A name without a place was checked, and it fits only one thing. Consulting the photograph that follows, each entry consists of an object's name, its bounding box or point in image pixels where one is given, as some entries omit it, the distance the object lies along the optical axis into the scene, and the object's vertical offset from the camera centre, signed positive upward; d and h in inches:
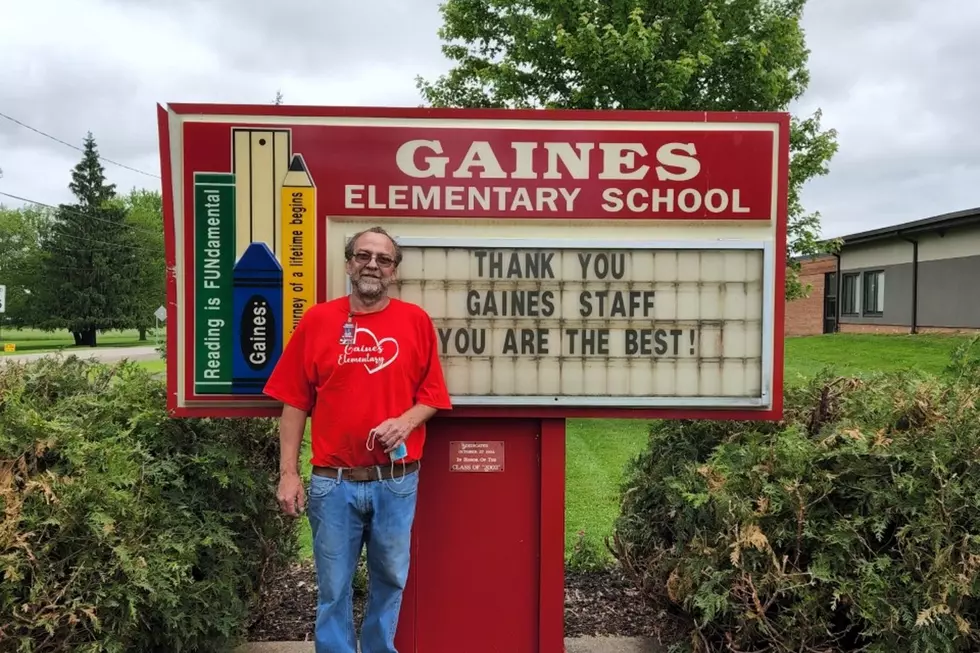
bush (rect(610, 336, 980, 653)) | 109.3 -37.8
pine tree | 1800.0 +97.1
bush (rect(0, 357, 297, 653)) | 107.0 -37.1
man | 115.1 -18.3
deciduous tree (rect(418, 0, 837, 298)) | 330.3 +131.5
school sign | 133.8 +13.1
